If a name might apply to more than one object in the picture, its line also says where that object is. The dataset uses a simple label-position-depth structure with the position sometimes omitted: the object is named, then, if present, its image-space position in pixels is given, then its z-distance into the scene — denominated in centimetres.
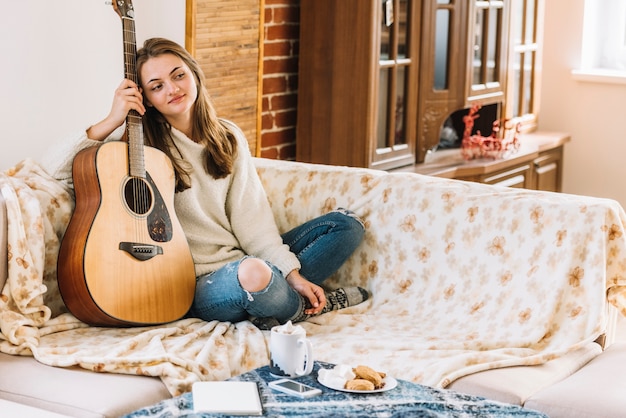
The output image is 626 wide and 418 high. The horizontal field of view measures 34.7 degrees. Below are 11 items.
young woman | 264
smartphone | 192
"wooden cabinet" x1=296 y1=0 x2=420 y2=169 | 372
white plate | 193
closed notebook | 181
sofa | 222
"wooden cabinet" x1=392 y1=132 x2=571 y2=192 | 414
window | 519
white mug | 202
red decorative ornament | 436
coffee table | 183
